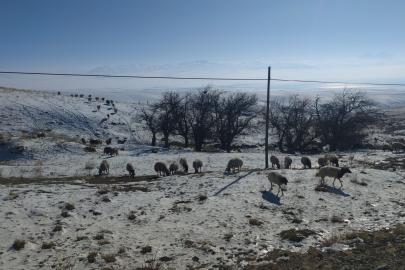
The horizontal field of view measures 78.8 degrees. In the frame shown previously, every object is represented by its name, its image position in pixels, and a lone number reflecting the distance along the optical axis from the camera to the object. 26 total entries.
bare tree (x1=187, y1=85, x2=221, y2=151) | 40.25
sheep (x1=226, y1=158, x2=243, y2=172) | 19.98
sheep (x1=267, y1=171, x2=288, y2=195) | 13.39
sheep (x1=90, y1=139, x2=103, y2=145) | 33.77
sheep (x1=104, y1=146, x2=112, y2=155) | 28.22
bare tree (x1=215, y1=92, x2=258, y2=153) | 39.97
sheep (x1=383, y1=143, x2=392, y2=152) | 28.81
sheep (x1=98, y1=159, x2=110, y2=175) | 20.02
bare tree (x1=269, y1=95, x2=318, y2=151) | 40.62
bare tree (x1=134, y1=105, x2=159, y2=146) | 40.10
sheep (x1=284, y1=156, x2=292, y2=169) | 22.55
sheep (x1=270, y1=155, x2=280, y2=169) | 22.72
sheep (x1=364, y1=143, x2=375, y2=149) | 35.56
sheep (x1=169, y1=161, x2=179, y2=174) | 20.36
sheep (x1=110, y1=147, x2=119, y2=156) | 28.40
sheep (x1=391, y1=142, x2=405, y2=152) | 27.08
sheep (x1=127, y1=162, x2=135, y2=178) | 19.47
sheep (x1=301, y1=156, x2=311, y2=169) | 22.00
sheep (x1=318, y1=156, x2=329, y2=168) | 22.17
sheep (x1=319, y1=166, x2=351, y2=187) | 14.64
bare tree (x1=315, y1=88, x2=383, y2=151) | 37.28
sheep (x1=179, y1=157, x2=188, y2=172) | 21.21
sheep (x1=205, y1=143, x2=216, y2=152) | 37.53
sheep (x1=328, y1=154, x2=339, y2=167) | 21.05
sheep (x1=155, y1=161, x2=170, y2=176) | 19.47
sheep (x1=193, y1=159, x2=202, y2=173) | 20.86
